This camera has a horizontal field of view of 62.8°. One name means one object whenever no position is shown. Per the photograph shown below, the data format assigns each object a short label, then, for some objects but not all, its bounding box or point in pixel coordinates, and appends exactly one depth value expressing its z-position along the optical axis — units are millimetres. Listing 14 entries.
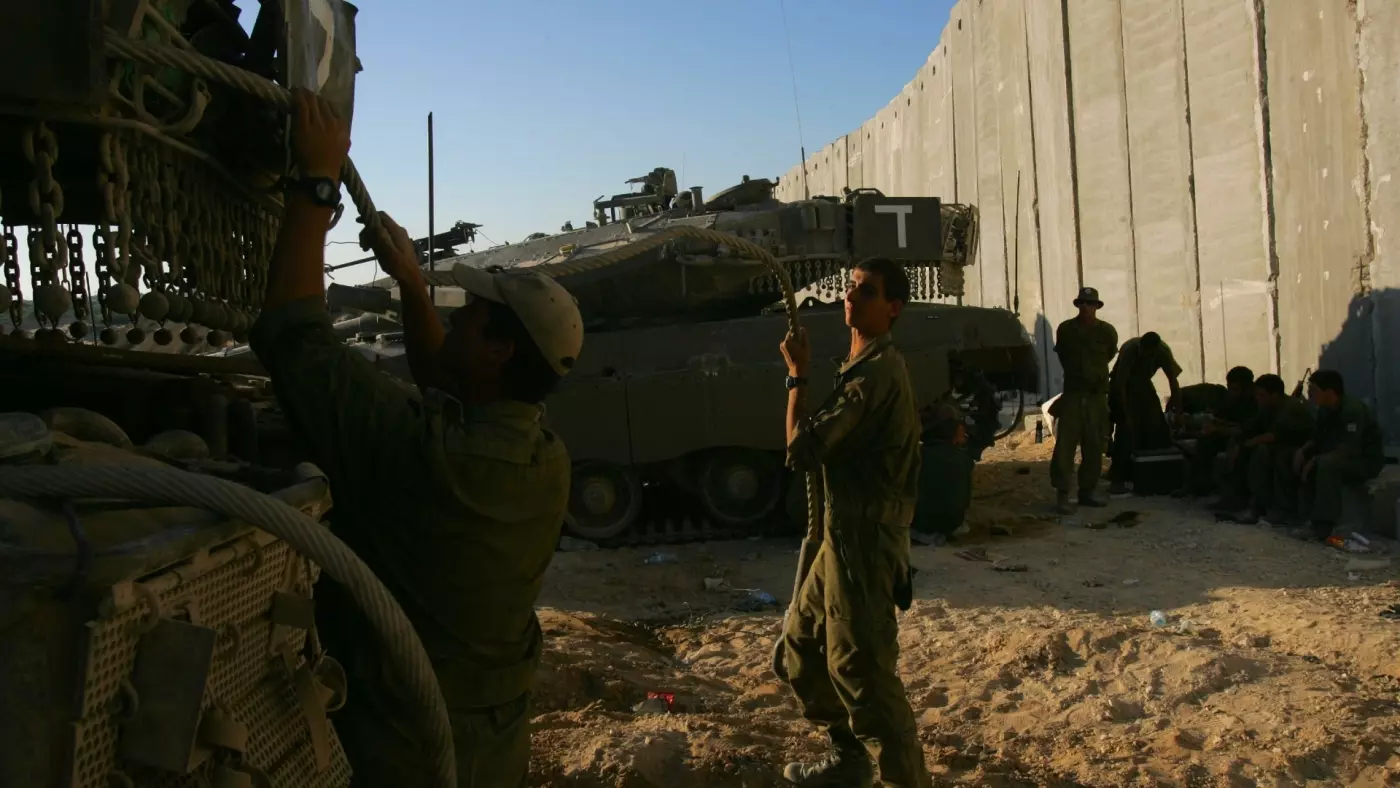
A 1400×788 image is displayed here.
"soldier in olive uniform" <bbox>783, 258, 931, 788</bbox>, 3314
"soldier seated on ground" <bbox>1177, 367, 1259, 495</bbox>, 8828
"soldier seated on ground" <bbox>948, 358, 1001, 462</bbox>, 8781
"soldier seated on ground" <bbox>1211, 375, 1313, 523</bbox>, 7762
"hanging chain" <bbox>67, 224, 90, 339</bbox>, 2293
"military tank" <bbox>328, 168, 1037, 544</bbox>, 8047
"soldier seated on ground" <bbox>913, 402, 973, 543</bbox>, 7480
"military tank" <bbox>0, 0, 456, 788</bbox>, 1181
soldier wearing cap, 1758
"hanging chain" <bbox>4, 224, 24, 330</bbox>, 2223
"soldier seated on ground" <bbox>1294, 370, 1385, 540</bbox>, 7133
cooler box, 9250
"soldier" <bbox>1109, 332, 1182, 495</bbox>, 9474
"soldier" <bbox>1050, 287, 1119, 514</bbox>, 8875
